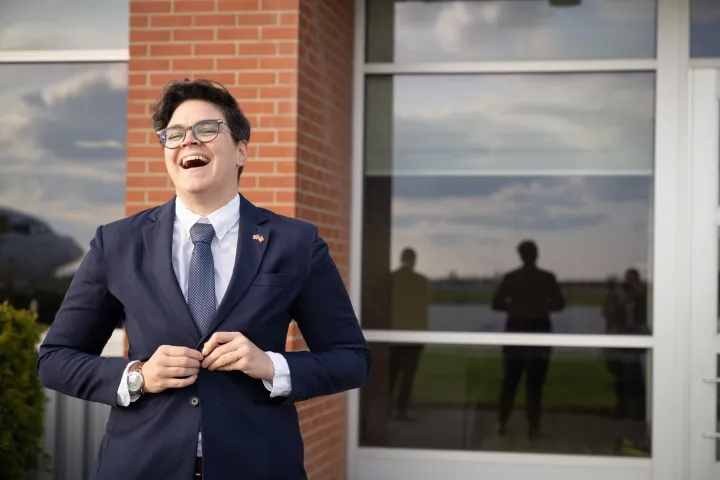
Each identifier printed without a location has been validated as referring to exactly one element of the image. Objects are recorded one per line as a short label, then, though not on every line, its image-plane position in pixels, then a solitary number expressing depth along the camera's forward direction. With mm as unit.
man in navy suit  2559
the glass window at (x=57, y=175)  6570
